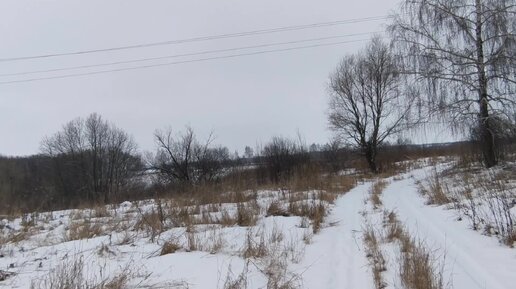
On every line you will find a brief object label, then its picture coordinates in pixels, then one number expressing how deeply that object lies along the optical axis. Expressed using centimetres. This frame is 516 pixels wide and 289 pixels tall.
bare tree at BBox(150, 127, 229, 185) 3507
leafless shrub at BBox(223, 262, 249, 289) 424
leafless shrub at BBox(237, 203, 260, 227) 864
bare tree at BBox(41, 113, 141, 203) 7000
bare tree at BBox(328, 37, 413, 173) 3972
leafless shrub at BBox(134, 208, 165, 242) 754
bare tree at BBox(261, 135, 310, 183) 2551
